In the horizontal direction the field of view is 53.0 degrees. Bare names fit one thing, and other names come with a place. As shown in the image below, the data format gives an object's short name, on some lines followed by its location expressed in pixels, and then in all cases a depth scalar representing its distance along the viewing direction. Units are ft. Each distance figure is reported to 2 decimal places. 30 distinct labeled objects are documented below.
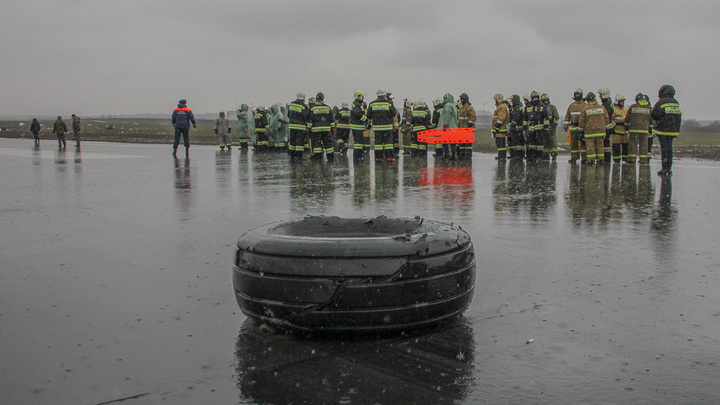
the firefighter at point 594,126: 66.64
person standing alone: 87.81
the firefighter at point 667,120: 56.29
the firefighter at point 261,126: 101.30
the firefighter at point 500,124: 78.79
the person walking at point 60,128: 122.57
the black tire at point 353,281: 13.76
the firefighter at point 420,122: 83.05
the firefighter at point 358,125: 76.18
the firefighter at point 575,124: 71.51
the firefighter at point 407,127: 91.45
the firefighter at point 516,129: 77.05
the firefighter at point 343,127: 88.17
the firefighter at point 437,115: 83.20
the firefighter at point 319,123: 75.72
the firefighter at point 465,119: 81.00
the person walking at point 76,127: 124.92
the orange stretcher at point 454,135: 79.36
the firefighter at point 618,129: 69.97
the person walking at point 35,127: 135.70
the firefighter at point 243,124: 108.47
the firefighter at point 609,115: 70.28
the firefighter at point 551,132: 77.66
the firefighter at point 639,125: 66.28
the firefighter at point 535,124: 74.90
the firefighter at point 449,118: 79.00
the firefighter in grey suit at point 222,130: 107.43
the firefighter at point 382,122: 71.72
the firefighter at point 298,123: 76.54
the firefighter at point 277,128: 100.52
